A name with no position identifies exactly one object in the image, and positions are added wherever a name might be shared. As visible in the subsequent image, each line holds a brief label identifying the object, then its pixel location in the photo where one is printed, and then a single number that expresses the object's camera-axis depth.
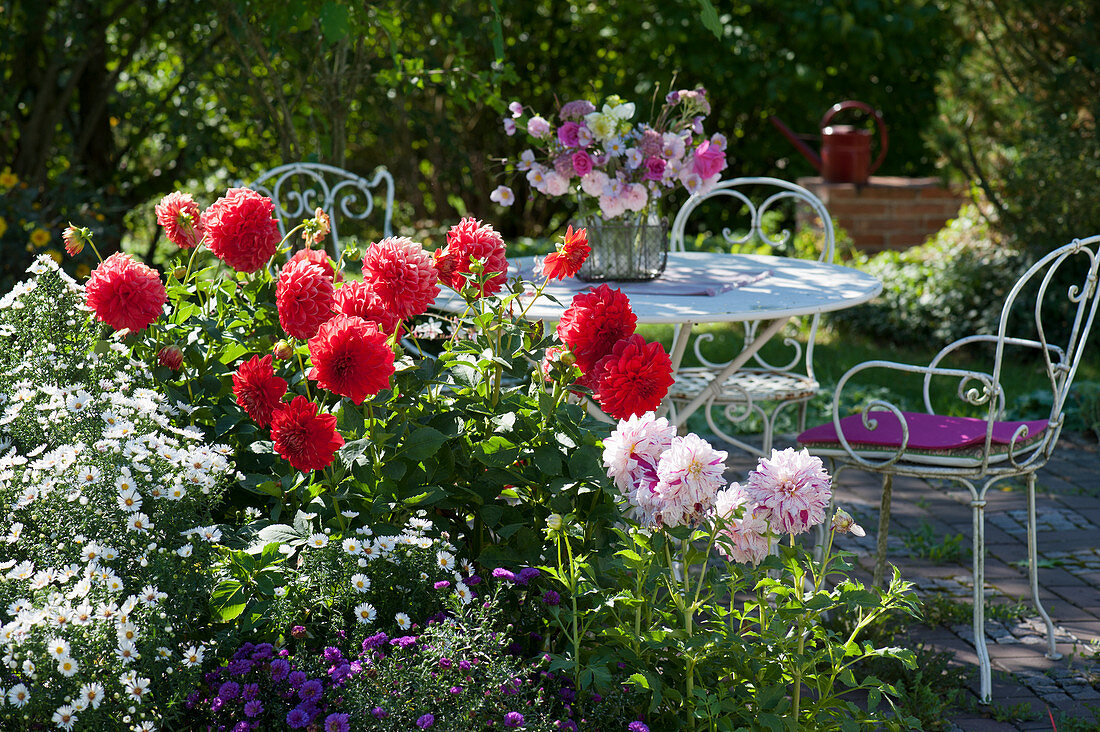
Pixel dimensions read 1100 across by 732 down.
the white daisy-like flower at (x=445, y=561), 3.58
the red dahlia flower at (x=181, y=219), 3.94
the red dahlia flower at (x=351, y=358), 3.49
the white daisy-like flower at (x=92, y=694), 3.35
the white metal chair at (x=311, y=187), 4.91
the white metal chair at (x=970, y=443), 4.14
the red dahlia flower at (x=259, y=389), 3.63
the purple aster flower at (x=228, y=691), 3.45
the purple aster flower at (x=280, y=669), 3.46
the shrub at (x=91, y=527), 3.38
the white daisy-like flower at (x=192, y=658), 3.43
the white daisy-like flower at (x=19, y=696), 3.35
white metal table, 4.21
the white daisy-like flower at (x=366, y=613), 3.52
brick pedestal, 8.83
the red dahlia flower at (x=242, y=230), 3.84
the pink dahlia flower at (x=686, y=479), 3.45
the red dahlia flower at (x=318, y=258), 3.82
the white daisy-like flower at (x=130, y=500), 3.53
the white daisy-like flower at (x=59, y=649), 3.35
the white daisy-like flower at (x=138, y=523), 3.52
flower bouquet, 4.36
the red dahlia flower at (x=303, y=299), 3.63
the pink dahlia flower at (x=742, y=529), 3.52
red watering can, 8.76
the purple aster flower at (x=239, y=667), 3.46
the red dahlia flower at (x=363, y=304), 3.60
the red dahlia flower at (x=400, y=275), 3.64
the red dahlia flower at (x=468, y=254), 3.74
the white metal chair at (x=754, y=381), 4.71
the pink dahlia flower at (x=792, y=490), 3.49
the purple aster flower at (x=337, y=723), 3.41
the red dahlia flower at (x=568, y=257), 3.74
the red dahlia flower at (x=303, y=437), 3.51
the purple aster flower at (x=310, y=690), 3.44
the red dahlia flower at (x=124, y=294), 3.70
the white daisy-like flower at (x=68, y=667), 3.36
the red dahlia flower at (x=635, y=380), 3.54
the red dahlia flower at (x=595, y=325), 3.60
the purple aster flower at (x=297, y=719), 3.41
